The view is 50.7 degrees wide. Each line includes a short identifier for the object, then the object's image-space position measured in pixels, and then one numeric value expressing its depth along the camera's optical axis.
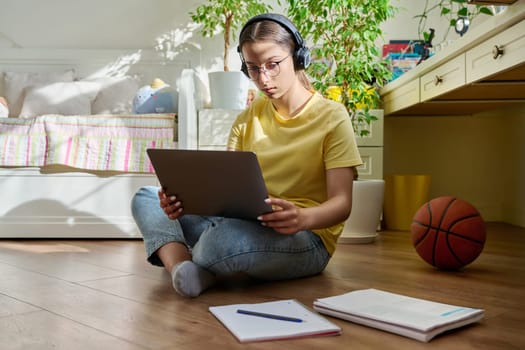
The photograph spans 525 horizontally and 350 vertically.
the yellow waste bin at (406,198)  2.93
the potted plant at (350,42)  2.42
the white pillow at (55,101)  2.95
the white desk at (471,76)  1.64
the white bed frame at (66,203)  2.53
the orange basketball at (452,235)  1.68
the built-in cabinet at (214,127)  2.71
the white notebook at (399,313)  1.02
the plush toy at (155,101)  2.79
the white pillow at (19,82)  3.10
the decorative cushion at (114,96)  3.12
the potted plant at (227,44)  2.96
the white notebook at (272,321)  1.01
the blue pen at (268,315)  1.09
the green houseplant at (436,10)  3.21
